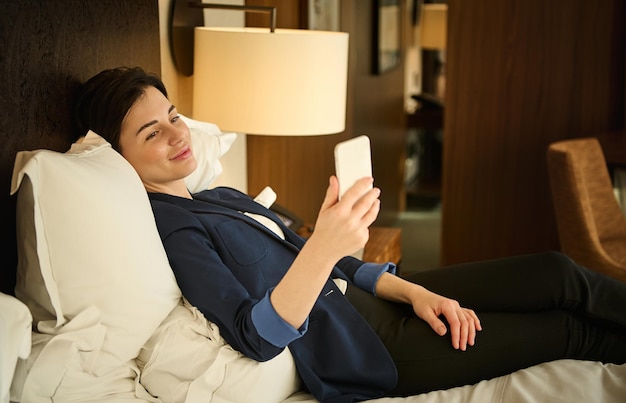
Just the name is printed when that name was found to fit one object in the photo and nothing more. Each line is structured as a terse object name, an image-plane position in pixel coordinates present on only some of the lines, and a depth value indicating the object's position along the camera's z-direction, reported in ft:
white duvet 4.25
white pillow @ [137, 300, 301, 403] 4.67
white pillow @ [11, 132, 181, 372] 4.35
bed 4.34
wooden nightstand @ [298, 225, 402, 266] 7.97
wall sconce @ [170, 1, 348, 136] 7.13
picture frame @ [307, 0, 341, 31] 10.47
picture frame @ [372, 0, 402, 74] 14.52
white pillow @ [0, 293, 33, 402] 4.01
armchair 8.93
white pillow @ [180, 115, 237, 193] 6.47
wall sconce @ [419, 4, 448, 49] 17.95
